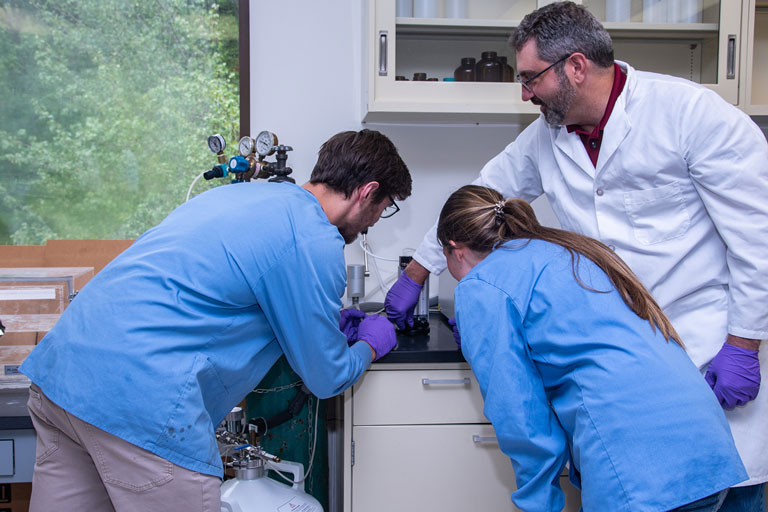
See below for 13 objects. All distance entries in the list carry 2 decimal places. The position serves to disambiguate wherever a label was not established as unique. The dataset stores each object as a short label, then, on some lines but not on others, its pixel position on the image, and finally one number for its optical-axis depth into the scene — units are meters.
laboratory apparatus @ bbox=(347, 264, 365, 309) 1.88
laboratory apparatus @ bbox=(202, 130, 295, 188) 1.62
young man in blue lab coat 0.93
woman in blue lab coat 0.92
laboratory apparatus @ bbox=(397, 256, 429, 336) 1.68
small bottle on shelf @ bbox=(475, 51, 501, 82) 1.80
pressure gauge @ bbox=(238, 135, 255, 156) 1.63
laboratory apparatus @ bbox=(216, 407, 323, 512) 1.32
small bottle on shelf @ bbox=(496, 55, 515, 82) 1.80
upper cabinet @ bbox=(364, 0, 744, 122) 1.75
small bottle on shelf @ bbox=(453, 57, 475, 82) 1.80
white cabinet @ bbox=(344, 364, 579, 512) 1.50
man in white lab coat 1.16
